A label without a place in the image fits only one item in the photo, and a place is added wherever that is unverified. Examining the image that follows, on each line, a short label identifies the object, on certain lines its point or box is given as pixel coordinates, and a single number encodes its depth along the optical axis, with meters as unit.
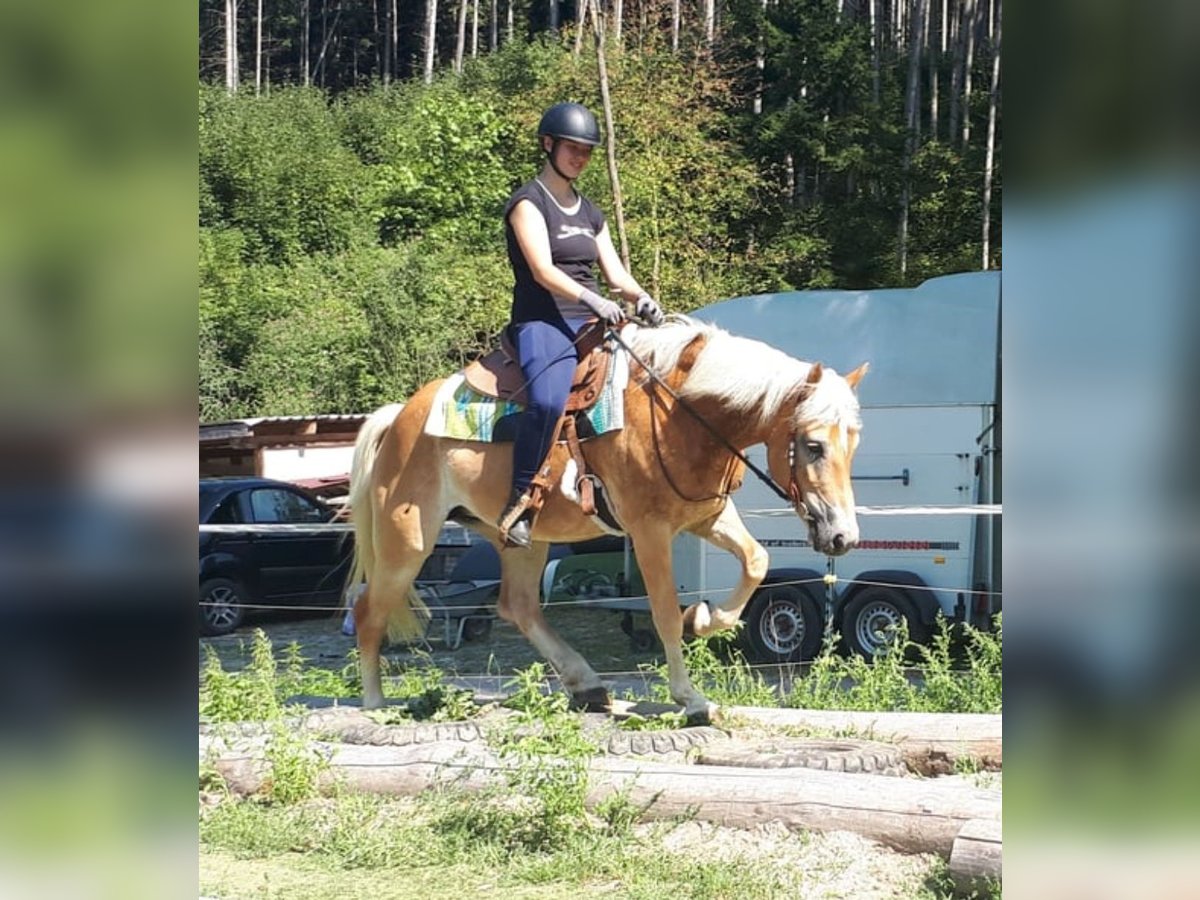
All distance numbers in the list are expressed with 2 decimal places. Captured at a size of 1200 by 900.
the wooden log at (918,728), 4.91
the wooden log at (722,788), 3.78
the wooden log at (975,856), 3.36
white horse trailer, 8.91
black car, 11.70
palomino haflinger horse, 4.61
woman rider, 4.95
